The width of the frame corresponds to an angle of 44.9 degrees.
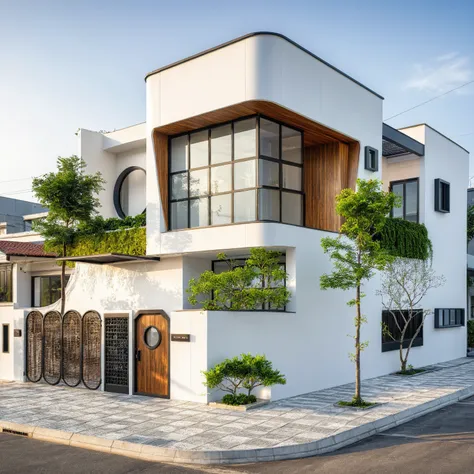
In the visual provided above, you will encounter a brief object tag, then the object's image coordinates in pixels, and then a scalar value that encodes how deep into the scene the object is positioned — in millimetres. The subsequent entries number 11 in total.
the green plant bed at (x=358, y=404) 12617
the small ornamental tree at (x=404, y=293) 18359
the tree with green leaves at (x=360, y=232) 12789
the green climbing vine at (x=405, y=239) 18556
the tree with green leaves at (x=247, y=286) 14023
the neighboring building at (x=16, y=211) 32312
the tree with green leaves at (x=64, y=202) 17250
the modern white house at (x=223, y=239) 14062
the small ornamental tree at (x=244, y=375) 12789
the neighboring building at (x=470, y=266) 26844
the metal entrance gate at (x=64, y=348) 16094
